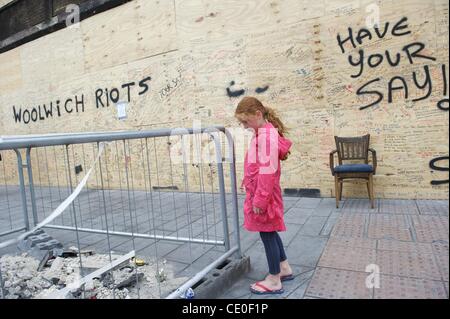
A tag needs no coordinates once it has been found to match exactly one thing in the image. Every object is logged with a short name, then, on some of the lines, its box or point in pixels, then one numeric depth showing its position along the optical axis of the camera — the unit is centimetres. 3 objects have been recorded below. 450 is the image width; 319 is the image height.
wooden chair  498
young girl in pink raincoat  253
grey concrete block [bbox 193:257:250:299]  263
